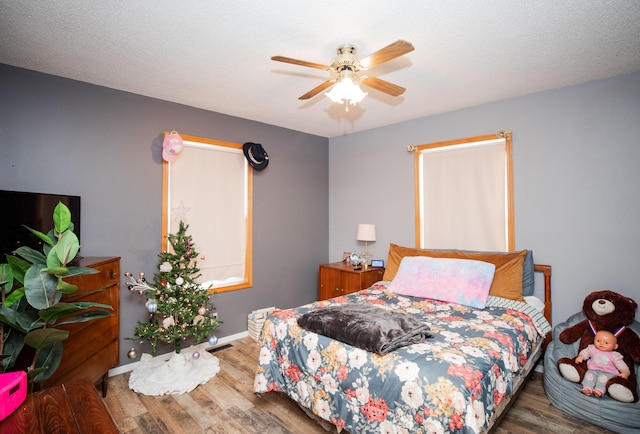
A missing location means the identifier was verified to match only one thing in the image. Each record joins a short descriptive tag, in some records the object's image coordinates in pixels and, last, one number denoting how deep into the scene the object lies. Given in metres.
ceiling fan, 1.96
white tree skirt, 2.73
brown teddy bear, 2.23
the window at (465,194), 3.36
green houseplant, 1.12
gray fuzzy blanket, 1.92
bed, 1.61
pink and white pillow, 2.83
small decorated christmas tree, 2.89
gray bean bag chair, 2.14
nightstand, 3.90
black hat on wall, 3.90
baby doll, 2.29
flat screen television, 2.22
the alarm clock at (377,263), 4.23
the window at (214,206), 3.47
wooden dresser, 2.16
